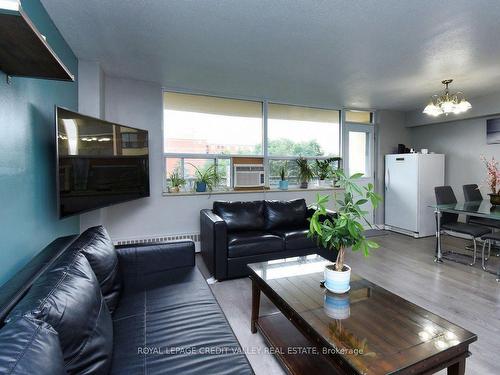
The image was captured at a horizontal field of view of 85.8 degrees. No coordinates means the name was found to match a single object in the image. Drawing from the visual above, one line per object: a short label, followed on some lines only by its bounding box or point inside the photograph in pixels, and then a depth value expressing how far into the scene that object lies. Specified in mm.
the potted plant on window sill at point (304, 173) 4734
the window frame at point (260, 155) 3969
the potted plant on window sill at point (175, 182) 3982
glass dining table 3260
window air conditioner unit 4293
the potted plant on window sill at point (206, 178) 4062
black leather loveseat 2965
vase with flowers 3818
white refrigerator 4809
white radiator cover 3698
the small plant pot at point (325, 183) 5009
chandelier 3264
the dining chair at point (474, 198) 3930
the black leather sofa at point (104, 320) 808
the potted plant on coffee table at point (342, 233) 1631
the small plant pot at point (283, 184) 4605
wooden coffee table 1147
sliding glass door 5352
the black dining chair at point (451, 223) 3512
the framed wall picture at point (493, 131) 4426
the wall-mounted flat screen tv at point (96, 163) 1931
